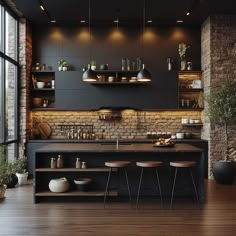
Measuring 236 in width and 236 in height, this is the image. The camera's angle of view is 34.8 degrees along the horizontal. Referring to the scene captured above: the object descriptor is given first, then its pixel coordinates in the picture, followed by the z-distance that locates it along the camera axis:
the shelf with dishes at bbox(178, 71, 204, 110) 9.28
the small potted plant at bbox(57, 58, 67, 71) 9.31
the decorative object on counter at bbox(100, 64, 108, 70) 9.21
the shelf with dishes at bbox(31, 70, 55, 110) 9.30
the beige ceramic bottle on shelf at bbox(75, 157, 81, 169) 6.32
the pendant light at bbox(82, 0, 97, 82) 6.89
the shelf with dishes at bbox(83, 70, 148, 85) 9.09
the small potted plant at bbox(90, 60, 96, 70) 9.26
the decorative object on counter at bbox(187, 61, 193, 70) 9.34
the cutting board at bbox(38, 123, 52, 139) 9.51
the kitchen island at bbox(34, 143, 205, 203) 6.44
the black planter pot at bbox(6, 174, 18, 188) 7.45
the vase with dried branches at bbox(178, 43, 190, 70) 9.29
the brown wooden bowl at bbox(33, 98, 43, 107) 9.36
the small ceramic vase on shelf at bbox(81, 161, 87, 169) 6.31
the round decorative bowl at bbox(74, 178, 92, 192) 6.24
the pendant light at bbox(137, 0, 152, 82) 6.83
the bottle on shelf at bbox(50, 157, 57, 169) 6.31
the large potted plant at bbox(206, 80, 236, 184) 7.86
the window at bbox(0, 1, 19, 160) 7.79
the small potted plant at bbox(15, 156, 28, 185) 7.96
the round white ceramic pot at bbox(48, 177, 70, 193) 6.18
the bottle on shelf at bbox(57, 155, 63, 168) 6.32
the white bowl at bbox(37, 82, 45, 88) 9.30
